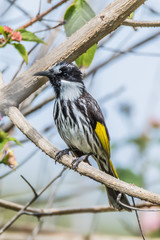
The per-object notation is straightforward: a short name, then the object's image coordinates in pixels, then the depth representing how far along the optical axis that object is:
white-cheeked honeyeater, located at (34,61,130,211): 7.12
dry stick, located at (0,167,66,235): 5.64
